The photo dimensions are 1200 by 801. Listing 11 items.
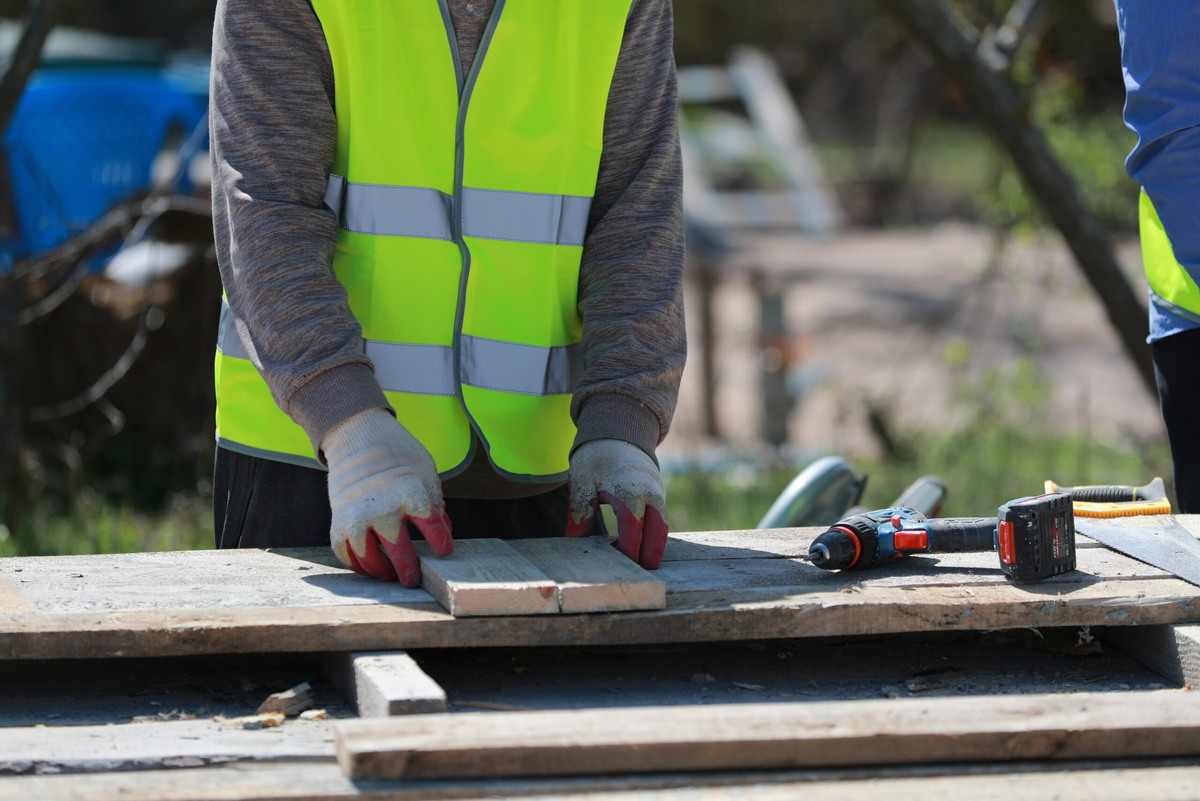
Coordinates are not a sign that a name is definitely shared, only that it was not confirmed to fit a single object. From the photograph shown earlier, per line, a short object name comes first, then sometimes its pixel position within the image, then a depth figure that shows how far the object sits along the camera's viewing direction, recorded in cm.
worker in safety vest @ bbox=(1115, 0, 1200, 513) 498
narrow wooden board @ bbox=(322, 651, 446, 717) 447
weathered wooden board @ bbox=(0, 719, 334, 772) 443
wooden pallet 439
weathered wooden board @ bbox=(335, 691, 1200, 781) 438
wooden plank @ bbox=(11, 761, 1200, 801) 437
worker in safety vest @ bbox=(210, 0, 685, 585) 479
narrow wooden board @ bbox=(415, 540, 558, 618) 459
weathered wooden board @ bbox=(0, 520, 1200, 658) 457
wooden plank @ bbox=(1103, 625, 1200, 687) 465
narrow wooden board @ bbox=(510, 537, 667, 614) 461
